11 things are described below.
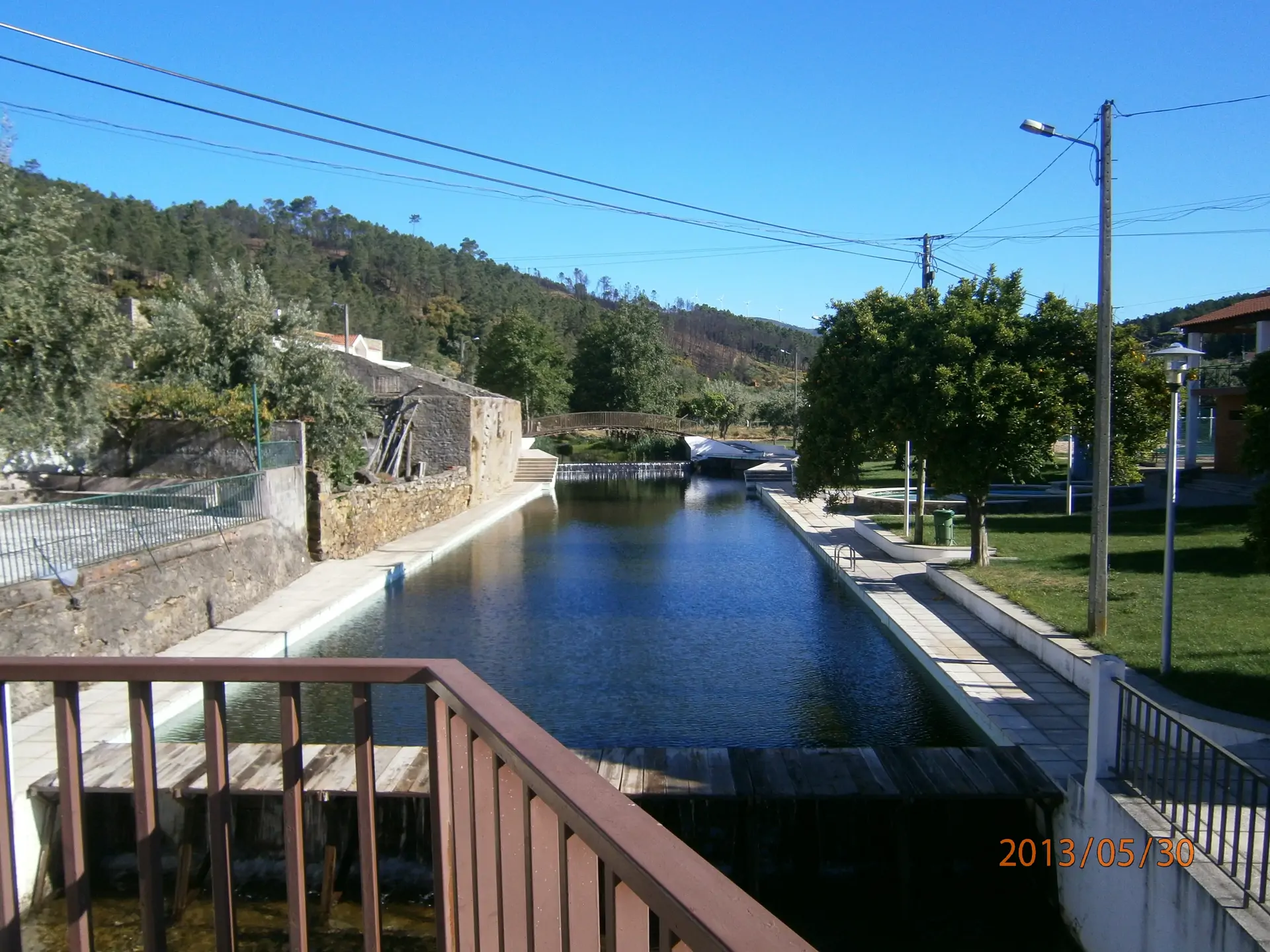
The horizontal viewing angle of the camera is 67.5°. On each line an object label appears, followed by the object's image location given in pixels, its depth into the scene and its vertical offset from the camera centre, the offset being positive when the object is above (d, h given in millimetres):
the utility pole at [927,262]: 17000 +2839
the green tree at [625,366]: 48406 +2892
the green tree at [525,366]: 46062 +2753
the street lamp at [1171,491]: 7676 -593
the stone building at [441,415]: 27750 +199
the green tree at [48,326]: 10844 +1173
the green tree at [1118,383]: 11844 +472
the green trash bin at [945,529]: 16719 -1904
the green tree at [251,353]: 18359 +1354
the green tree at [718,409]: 50906 +701
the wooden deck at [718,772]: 6535 -2572
